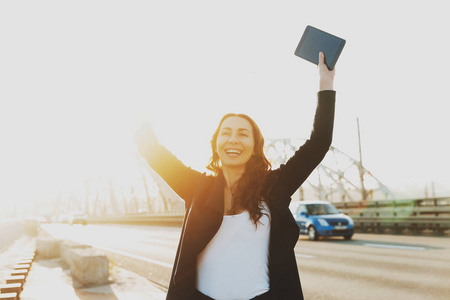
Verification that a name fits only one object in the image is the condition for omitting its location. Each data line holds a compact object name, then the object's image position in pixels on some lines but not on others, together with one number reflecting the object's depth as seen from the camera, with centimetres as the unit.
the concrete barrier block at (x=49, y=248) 1176
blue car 1628
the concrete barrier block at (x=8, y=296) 511
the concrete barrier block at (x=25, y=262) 878
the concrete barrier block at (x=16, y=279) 646
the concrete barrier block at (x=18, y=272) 740
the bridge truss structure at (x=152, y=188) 6380
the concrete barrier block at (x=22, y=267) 806
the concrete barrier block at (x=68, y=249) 924
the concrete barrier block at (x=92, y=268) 736
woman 197
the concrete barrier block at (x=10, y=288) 559
